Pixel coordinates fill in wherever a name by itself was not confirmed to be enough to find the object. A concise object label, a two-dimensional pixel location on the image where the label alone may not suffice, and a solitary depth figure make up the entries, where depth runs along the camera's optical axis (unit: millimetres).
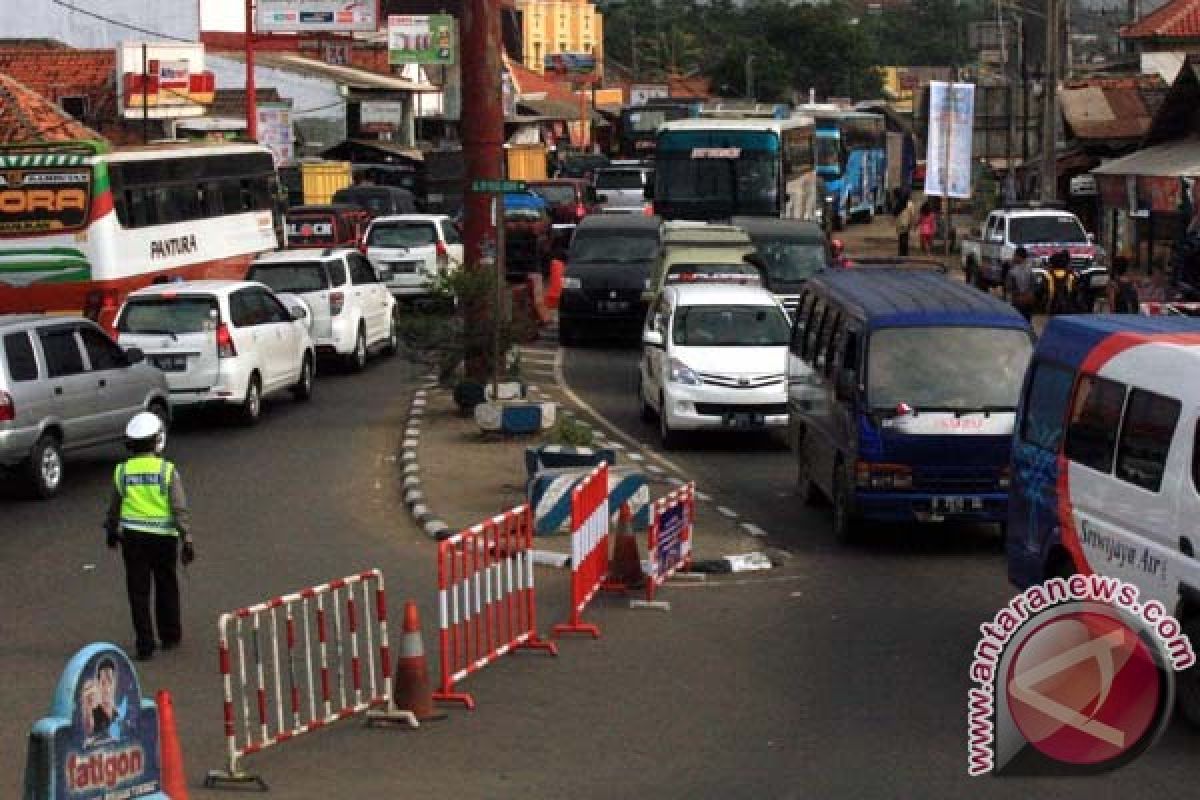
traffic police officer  14336
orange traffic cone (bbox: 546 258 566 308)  42906
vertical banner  53156
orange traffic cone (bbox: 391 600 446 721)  12391
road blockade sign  16344
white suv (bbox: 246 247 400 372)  32031
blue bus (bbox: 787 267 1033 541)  18141
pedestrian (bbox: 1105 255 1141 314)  28516
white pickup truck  41938
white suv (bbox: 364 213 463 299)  39594
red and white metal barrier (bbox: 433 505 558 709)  12992
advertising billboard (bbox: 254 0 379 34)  64688
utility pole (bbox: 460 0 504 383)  26797
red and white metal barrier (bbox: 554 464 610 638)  15141
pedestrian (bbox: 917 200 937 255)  58781
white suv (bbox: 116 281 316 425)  26203
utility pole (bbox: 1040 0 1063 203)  47031
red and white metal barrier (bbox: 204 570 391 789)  11414
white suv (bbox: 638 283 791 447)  24422
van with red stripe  11984
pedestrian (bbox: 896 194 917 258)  56094
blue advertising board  8664
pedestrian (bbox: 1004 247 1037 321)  34969
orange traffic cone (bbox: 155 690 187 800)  9875
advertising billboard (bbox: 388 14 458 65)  69875
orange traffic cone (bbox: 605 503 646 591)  16453
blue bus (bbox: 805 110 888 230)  69250
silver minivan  21172
